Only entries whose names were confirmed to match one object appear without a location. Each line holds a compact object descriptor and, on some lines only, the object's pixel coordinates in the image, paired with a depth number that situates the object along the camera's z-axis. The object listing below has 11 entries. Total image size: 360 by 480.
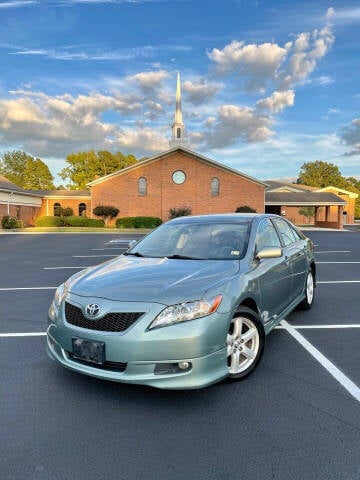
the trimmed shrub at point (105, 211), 34.56
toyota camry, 2.78
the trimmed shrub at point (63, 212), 39.74
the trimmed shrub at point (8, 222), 32.19
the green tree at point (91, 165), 70.06
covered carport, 39.66
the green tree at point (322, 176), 88.25
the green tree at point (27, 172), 74.56
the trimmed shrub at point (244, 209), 34.96
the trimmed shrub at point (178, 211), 34.34
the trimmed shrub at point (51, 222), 33.91
